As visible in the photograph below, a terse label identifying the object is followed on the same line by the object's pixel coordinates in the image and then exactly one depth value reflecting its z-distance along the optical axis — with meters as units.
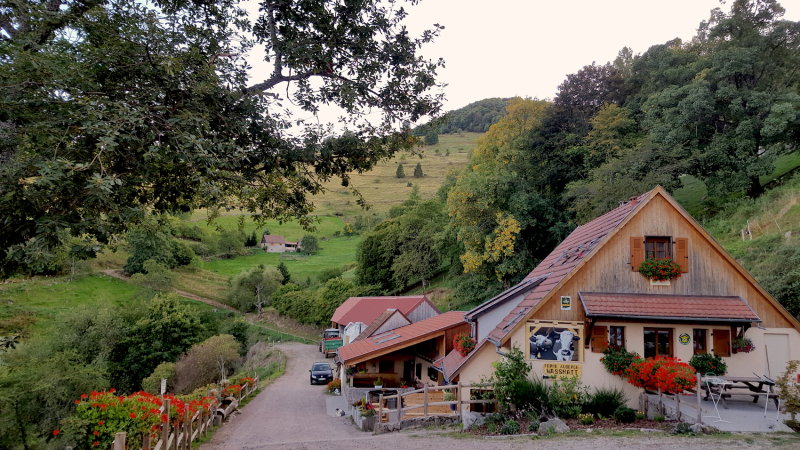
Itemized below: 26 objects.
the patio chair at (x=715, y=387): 12.24
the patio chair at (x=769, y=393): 11.56
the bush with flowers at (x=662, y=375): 12.00
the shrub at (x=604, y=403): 13.62
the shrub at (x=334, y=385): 29.09
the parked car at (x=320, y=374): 32.50
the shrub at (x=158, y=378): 35.06
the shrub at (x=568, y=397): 13.44
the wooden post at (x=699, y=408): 11.09
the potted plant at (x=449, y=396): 16.16
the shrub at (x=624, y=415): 12.81
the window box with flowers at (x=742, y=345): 14.07
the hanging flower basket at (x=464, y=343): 17.94
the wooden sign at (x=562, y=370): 14.32
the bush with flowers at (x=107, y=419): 8.53
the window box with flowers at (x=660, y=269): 14.68
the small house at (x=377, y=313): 30.42
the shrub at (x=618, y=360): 13.95
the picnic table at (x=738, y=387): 11.92
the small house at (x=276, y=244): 100.56
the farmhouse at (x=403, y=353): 22.39
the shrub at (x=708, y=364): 13.84
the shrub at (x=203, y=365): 35.93
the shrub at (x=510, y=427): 12.45
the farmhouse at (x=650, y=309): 14.22
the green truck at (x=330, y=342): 42.47
